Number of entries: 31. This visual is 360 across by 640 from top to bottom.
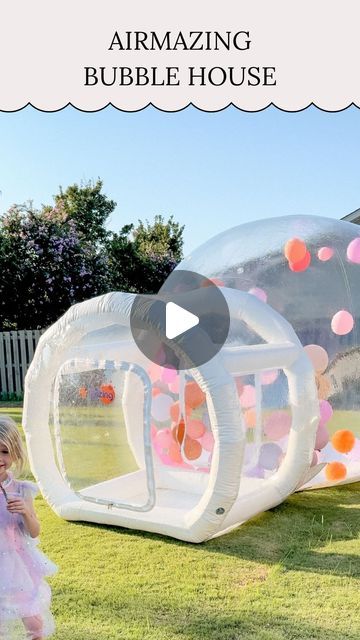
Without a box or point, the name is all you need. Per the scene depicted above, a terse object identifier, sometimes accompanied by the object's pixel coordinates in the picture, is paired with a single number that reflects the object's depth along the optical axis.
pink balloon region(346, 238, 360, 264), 5.00
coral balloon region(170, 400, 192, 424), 4.56
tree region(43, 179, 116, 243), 20.11
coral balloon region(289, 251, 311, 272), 4.79
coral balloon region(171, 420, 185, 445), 4.52
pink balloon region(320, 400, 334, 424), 4.56
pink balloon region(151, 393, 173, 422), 4.65
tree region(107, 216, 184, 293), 20.44
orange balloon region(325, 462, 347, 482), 4.77
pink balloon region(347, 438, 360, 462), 4.94
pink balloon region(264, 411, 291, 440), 4.28
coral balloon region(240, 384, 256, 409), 4.27
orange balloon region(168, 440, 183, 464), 4.60
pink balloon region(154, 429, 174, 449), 4.63
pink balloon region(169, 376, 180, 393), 4.58
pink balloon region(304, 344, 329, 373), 4.59
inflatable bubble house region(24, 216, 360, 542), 3.96
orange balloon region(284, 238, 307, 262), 4.78
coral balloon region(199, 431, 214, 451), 4.35
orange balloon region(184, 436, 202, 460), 4.46
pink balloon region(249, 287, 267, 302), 4.68
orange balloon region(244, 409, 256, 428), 4.27
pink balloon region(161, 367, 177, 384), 4.62
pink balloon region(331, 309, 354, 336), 4.75
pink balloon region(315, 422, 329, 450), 4.50
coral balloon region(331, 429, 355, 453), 4.70
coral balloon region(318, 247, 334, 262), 4.89
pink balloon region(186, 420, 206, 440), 4.37
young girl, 2.30
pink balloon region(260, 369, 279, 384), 4.32
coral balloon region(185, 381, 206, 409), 4.38
